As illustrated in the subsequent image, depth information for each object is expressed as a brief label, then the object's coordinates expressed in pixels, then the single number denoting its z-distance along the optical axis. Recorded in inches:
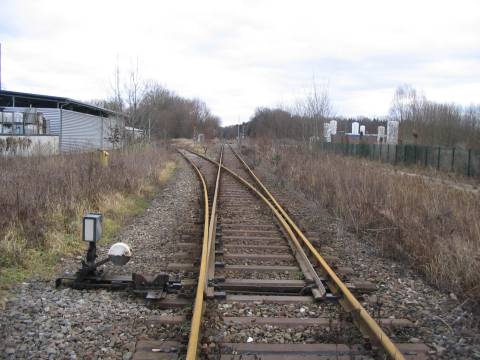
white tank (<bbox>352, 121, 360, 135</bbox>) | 2482.8
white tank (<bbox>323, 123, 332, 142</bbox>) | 1224.0
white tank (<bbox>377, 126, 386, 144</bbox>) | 1990.7
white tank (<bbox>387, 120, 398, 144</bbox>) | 1637.6
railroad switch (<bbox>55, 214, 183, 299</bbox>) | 205.3
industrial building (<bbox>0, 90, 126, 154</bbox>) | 1253.9
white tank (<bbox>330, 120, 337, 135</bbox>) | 1482.5
